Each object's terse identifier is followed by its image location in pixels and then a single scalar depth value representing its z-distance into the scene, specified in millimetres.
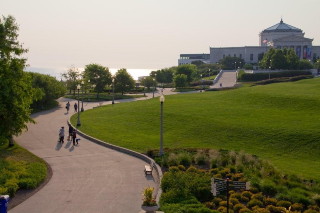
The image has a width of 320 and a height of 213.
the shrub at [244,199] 19314
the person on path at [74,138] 33162
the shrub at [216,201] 18906
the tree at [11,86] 28473
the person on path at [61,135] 33938
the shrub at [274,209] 17922
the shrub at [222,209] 17841
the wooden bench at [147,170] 23953
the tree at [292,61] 106688
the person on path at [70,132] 35091
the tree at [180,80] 89500
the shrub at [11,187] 20328
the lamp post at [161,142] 27145
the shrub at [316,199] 19172
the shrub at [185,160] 25828
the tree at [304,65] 111125
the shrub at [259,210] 17469
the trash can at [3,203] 15308
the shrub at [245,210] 17438
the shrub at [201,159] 26031
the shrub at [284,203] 18641
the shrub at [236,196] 19450
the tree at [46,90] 56406
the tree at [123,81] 77812
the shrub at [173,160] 25422
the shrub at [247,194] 19719
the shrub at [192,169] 23906
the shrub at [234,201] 18734
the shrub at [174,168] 23688
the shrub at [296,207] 18297
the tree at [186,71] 97938
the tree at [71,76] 81712
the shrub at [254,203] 18609
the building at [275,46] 155625
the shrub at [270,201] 18922
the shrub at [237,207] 18062
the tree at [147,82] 89375
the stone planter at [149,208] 17156
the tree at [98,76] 76750
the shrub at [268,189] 20406
